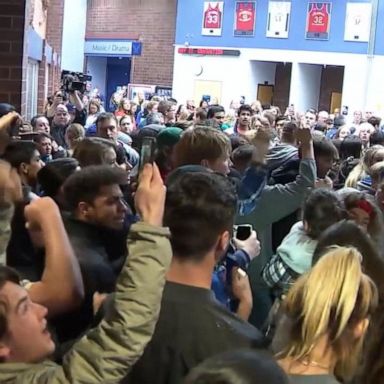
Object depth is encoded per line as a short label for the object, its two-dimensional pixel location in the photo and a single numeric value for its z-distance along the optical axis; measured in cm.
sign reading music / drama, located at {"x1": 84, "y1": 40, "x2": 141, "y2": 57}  2441
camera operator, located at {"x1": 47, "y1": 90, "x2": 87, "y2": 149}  842
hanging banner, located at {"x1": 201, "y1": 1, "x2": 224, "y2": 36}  2184
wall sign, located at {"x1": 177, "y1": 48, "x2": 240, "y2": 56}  2184
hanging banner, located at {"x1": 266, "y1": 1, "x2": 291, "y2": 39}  2078
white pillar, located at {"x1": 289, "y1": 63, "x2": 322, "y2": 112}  2148
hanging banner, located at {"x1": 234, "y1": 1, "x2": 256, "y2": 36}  2128
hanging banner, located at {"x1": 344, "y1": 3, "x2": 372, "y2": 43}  1959
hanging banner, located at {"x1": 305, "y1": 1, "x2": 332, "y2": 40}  2025
